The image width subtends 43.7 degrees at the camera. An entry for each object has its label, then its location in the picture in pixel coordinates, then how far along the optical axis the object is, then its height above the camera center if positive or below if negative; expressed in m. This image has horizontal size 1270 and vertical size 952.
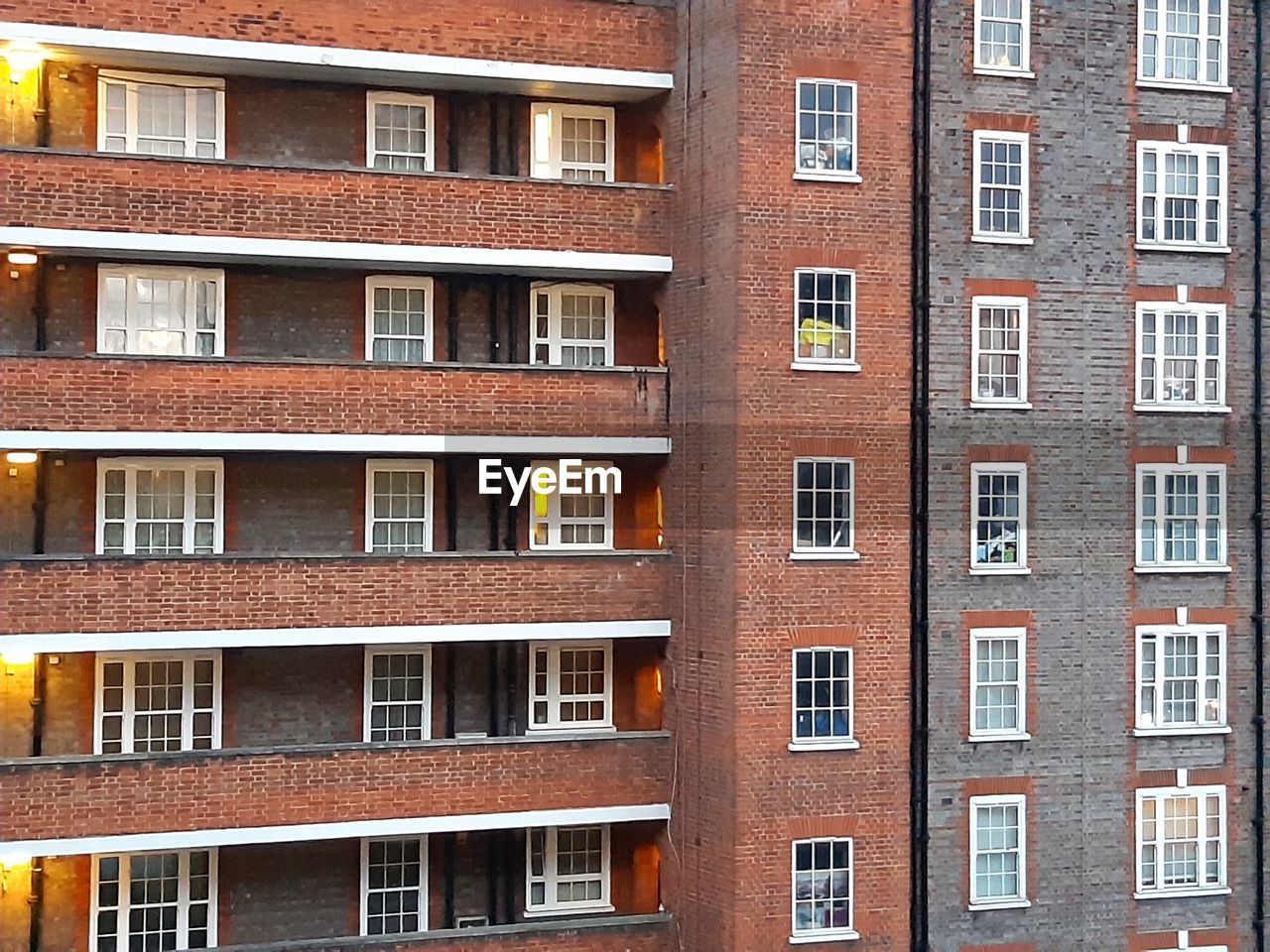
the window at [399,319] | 19.86 +2.03
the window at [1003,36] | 19.73 +5.61
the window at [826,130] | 19.11 +4.27
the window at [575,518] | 20.23 -0.47
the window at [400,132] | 19.89 +4.41
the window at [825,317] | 19.09 +2.00
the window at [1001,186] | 19.72 +3.71
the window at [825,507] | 19.12 -0.30
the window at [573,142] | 20.36 +4.40
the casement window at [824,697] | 19.00 -2.60
